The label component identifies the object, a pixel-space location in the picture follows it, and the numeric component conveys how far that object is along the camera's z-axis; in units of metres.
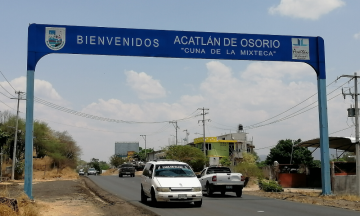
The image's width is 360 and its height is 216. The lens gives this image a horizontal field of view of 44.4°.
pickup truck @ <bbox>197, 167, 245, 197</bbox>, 23.06
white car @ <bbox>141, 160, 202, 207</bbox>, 16.66
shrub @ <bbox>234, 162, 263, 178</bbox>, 36.11
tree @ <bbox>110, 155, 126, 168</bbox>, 119.26
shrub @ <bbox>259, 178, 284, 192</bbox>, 26.95
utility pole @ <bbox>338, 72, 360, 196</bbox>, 25.56
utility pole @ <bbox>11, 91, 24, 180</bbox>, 51.27
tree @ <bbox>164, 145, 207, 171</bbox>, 65.58
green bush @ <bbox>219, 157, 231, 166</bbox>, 63.38
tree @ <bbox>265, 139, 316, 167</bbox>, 73.81
